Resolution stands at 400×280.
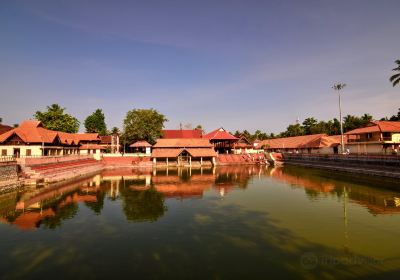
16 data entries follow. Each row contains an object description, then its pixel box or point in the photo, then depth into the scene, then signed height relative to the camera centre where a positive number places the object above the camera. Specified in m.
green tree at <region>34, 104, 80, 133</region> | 67.69 +10.22
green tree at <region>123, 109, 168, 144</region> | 69.00 +7.93
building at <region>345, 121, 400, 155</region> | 48.12 +2.60
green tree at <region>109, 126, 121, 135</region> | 93.83 +9.52
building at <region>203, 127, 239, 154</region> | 68.12 +3.49
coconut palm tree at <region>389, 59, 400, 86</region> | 40.41 +11.19
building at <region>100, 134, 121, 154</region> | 70.04 +4.73
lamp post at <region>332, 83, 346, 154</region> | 53.24 +12.95
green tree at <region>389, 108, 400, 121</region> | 70.25 +8.73
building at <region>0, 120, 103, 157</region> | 44.31 +3.04
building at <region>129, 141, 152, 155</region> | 64.44 +2.66
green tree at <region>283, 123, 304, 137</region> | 96.68 +8.27
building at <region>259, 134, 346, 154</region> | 62.41 +2.16
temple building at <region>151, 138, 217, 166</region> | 60.03 +0.60
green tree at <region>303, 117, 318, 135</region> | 91.62 +9.66
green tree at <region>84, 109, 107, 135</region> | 93.88 +12.05
